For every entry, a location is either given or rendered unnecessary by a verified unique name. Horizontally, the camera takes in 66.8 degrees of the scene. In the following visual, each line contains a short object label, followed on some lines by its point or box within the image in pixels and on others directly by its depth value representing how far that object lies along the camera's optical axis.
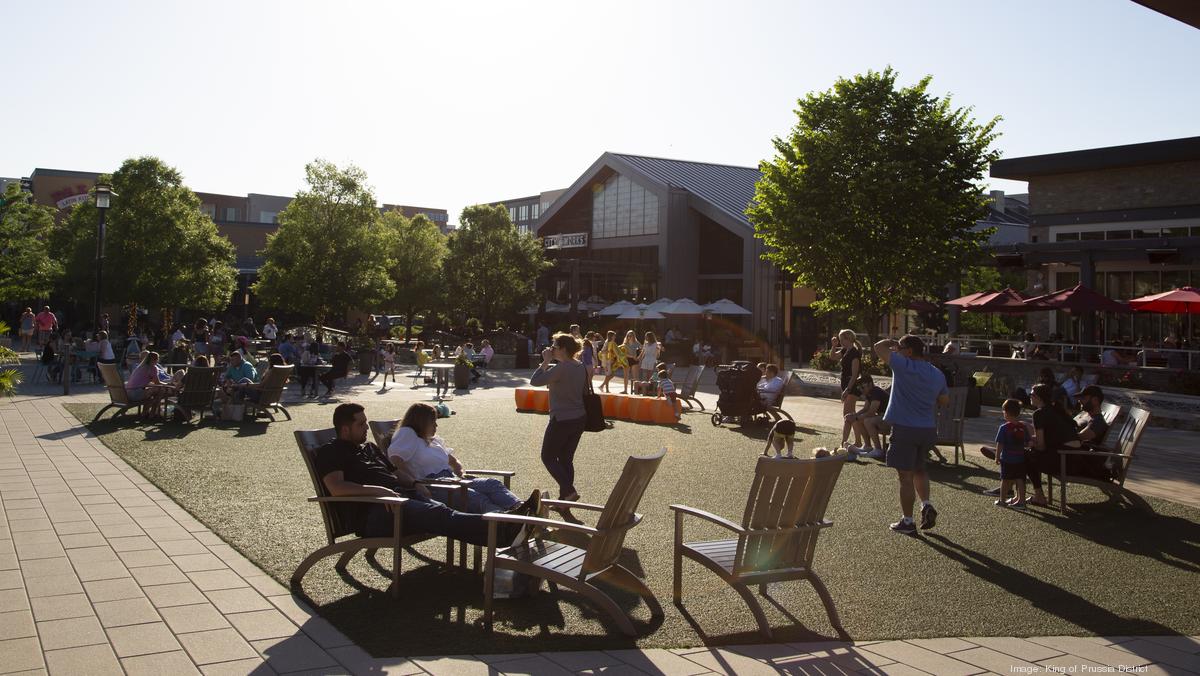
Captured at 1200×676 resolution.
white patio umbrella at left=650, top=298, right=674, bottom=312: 38.03
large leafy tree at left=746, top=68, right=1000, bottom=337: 22.09
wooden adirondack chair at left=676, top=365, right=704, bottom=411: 17.52
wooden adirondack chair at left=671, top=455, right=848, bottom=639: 4.92
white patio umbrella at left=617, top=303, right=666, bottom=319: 38.03
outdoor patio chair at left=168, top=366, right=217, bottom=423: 13.67
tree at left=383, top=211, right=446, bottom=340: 44.38
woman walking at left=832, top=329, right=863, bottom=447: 12.17
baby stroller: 15.30
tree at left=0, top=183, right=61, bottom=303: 25.02
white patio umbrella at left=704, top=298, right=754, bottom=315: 37.88
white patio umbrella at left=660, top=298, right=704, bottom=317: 37.19
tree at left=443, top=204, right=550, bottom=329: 39.00
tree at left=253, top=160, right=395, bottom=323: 32.56
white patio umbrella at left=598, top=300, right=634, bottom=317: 39.69
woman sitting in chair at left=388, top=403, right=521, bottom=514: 6.12
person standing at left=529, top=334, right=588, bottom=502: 7.90
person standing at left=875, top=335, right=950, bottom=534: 7.52
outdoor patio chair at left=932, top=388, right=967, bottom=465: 11.27
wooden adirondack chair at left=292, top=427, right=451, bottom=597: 5.35
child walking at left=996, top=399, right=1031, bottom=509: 8.68
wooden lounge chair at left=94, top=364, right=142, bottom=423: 13.53
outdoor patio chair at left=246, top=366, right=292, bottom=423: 14.52
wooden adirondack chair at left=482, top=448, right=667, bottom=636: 4.87
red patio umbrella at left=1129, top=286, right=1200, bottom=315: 20.34
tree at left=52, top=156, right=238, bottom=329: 33.56
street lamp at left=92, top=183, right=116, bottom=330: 20.00
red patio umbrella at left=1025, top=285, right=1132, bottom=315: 21.67
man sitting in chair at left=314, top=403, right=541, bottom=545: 5.44
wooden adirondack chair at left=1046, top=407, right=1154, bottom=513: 8.47
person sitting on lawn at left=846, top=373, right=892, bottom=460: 11.91
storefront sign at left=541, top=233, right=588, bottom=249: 49.09
